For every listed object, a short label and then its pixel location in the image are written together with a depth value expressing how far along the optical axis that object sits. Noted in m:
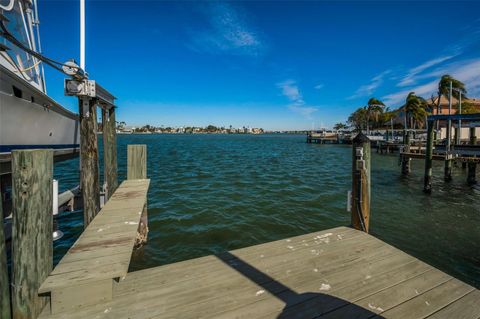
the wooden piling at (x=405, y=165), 16.77
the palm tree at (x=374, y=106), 63.16
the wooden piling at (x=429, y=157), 11.77
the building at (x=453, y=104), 46.08
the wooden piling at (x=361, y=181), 4.37
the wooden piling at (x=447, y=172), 14.14
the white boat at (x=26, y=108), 4.73
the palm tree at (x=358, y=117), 76.19
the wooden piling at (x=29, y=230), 2.31
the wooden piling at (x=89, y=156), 4.39
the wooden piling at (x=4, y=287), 2.31
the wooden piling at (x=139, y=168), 5.77
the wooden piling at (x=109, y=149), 6.23
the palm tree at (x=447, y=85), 37.28
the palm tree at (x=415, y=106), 45.06
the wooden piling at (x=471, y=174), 13.04
